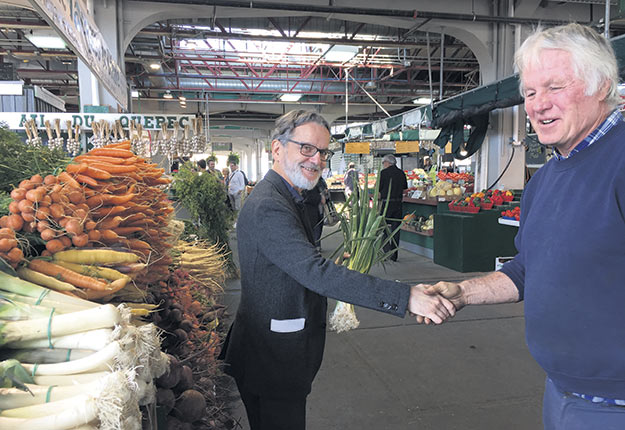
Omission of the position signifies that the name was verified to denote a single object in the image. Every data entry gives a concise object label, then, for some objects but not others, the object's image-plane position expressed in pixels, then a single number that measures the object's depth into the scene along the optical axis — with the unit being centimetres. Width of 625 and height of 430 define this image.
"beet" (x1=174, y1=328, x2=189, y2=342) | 196
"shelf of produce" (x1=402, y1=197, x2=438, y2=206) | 804
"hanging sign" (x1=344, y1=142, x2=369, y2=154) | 1029
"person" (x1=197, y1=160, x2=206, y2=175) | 923
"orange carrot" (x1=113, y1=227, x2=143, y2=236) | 172
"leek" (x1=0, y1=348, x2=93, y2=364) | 109
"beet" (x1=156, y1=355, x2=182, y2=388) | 141
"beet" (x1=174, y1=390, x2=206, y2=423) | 158
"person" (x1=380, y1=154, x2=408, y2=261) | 816
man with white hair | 113
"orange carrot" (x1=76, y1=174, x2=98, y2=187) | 164
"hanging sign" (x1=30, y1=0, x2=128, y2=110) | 208
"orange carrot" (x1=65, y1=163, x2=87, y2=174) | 165
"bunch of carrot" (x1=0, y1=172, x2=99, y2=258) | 138
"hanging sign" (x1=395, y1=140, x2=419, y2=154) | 999
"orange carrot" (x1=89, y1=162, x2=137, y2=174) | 178
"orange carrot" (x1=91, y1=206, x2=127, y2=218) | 162
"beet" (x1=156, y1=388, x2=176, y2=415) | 140
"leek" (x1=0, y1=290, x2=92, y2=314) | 117
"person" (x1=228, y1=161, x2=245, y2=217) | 1034
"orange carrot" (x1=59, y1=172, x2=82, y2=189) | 156
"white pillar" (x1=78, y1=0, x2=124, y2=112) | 738
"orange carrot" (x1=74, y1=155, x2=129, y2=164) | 181
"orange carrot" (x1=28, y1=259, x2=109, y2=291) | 136
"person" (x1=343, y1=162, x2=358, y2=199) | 1209
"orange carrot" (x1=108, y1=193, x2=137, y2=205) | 169
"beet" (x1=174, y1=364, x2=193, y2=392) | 156
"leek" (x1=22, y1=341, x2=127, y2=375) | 103
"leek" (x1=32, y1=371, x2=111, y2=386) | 103
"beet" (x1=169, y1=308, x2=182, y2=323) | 204
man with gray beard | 145
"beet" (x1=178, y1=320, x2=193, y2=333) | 210
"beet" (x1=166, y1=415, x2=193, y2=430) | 154
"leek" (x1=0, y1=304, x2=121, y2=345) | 109
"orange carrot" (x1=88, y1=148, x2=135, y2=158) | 193
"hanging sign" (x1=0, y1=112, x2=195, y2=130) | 476
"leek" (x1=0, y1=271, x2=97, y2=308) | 118
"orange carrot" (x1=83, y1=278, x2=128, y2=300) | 139
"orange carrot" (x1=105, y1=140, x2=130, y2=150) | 206
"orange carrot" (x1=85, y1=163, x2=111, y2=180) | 169
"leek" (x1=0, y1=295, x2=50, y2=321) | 111
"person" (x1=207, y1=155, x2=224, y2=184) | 1052
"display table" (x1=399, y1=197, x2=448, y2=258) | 798
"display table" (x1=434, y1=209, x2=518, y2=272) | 654
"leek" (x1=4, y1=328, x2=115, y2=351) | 107
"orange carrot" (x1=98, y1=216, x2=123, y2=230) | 162
